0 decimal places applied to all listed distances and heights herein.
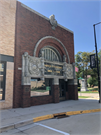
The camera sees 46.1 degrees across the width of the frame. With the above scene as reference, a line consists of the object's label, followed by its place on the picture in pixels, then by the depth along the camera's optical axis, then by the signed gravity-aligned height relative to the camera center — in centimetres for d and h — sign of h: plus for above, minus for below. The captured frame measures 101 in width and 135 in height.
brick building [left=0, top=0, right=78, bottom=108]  986 +170
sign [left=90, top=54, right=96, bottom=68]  1404 +187
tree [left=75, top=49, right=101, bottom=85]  3906 +471
